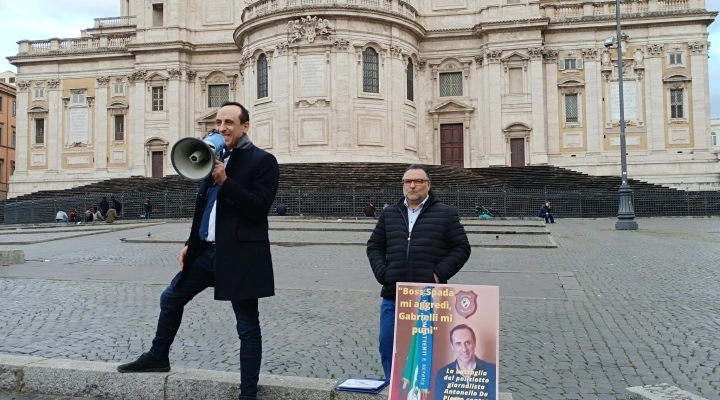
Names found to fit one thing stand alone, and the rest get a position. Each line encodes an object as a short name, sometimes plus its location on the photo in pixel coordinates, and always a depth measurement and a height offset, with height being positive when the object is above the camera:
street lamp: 23.25 +0.24
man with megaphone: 4.35 -0.08
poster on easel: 3.91 -0.81
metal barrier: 30.52 +0.68
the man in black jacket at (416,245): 4.54 -0.22
